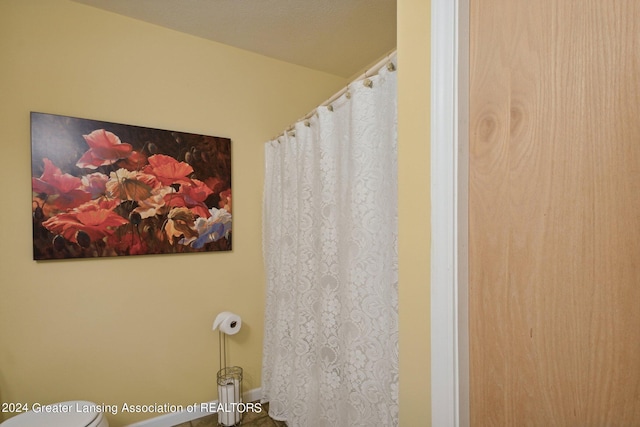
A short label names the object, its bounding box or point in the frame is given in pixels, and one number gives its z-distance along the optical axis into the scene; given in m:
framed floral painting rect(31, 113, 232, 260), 1.41
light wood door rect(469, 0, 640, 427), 0.41
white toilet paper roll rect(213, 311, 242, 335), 1.73
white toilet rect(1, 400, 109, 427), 1.14
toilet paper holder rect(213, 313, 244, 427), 1.69
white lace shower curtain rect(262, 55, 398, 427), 1.05
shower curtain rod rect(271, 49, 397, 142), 1.00
